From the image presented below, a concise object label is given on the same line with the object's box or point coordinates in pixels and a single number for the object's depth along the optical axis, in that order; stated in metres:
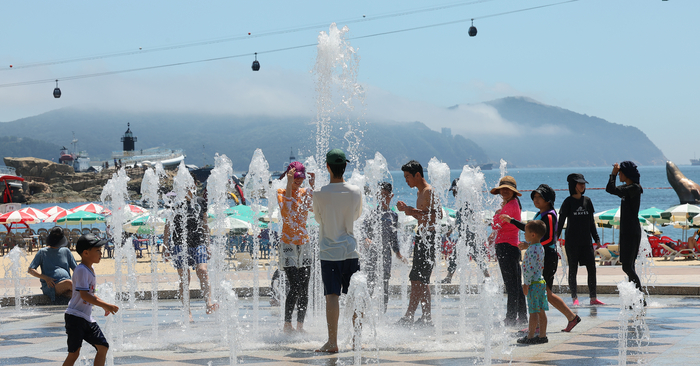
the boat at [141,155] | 175.38
